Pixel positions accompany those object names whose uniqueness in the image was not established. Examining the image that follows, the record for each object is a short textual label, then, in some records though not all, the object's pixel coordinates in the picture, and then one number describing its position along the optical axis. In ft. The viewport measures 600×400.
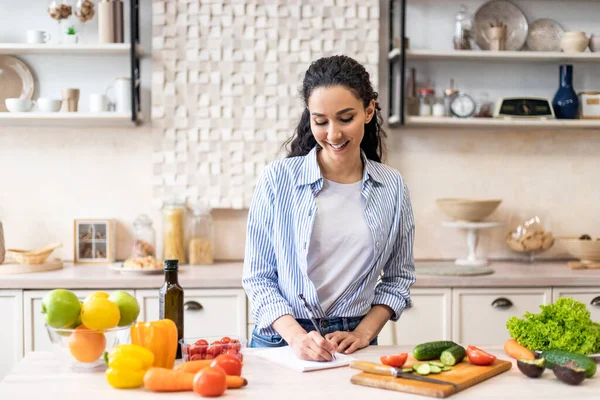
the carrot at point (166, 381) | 4.89
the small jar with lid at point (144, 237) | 11.82
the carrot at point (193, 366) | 5.08
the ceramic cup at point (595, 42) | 12.30
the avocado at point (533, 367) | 5.25
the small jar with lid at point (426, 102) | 11.98
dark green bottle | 5.64
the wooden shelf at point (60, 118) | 11.24
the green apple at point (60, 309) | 5.12
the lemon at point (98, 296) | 5.35
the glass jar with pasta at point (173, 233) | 11.78
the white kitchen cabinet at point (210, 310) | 10.39
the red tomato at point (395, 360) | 5.34
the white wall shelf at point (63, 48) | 11.25
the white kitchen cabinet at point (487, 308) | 10.68
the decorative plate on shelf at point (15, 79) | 11.92
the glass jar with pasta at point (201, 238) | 11.76
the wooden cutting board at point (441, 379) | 4.85
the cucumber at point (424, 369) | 5.16
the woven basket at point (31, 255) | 10.77
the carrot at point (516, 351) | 5.67
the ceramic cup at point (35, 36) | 11.41
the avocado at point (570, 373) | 5.07
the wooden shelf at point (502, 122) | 11.69
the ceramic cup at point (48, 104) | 11.23
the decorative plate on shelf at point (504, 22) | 12.44
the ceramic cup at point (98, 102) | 11.49
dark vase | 12.14
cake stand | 11.74
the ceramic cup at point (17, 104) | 11.23
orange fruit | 5.28
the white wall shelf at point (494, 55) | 11.69
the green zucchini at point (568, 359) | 5.19
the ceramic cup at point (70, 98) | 11.50
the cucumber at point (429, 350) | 5.50
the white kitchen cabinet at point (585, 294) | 10.70
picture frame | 11.96
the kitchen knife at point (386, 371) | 4.99
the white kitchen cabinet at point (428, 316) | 10.66
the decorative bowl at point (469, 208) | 11.80
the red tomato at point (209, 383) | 4.79
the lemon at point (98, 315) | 5.21
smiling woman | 6.27
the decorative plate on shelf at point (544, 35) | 12.58
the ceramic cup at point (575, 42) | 12.00
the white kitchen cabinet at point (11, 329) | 10.23
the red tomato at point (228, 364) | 5.13
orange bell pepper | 5.23
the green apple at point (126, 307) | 5.40
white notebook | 5.50
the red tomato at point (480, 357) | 5.45
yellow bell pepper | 4.95
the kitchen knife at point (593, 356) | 5.76
